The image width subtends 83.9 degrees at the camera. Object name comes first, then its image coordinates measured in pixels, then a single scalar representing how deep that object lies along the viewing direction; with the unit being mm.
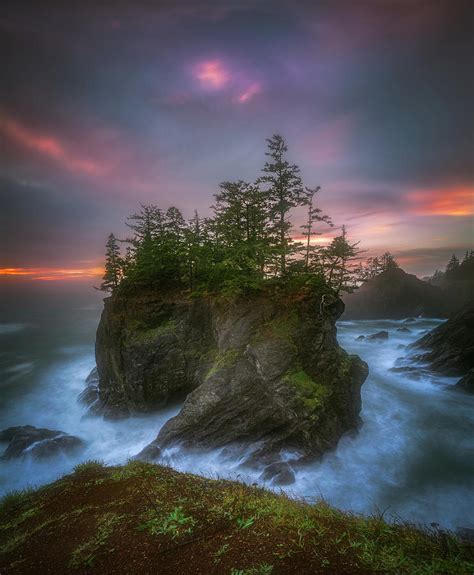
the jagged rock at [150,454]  14932
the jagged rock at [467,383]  24169
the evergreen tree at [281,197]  20156
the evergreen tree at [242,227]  18938
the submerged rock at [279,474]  13547
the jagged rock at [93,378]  30175
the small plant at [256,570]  4887
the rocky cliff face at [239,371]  15281
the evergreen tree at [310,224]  21094
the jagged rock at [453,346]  27516
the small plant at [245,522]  6230
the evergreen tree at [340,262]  23031
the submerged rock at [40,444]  18125
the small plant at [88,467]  10445
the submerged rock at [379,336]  45594
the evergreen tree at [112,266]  26242
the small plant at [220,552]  5258
